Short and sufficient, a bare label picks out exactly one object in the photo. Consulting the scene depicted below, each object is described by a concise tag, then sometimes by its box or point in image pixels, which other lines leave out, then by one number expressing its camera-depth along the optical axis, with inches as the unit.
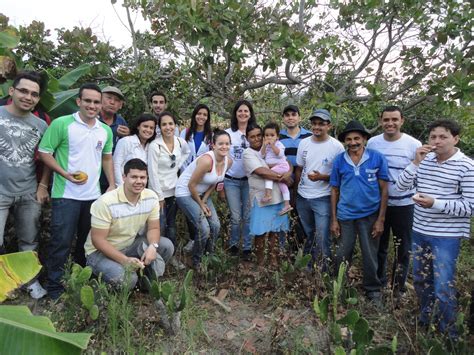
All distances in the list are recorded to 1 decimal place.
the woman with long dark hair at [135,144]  162.7
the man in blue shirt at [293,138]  177.9
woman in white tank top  166.6
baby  170.2
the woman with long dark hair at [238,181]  182.3
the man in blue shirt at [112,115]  170.4
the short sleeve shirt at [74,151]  139.9
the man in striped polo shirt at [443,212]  120.1
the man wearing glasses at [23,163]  134.3
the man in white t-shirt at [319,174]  162.9
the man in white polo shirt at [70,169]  140.3
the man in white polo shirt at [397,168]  149.7
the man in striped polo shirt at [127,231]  135.8
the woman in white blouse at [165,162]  164.9
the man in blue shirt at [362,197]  148.6
